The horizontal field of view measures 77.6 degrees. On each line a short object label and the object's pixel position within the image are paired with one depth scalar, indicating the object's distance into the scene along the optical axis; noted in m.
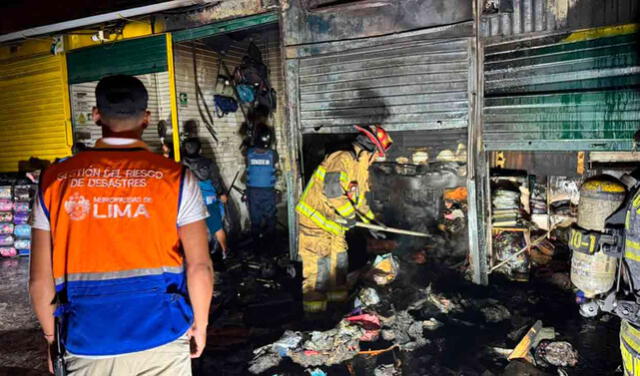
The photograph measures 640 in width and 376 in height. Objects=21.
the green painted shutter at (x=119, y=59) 7.36
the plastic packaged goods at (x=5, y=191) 7.95
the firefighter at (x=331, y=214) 4.95
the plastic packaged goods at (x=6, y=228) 8.01
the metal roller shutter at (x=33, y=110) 8.62
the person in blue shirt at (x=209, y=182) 6.94
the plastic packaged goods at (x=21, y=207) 7.98
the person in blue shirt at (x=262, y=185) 8.19
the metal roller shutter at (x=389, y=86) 5.24
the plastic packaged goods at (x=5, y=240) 8.02
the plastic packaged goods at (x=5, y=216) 7.98
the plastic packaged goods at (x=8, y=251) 8.04
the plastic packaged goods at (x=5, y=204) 7.95
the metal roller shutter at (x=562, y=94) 4.37
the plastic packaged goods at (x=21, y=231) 8.02
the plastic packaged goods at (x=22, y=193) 8.01
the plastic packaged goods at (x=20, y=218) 7.98
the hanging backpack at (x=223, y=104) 8.70
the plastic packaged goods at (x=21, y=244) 8.05
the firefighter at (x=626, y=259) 2.23
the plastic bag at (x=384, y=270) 5.47
